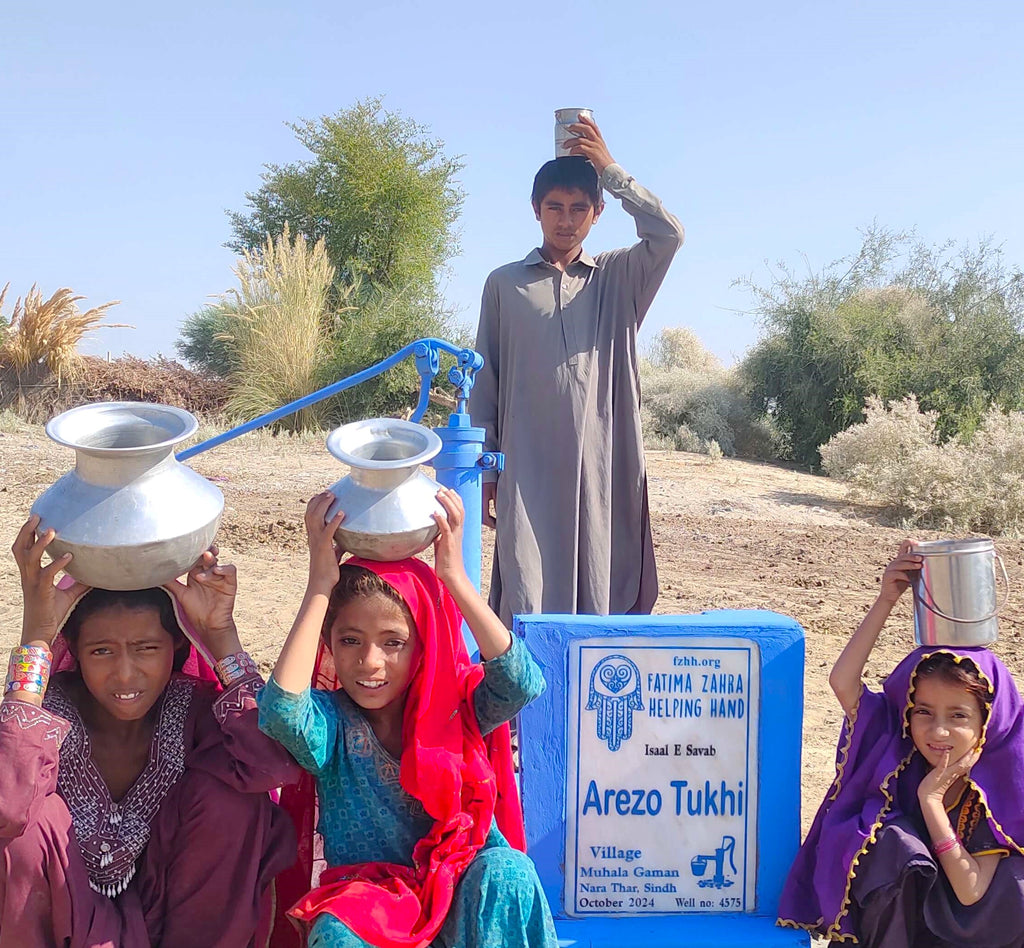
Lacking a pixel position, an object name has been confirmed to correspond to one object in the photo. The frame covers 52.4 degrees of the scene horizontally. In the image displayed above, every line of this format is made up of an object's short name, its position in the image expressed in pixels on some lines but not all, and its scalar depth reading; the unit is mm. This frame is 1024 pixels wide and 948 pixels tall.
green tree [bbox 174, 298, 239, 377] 15664
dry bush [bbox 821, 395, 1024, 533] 10141
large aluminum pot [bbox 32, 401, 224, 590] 2016
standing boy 3305
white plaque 2615
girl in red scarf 2100
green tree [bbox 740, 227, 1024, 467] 14953
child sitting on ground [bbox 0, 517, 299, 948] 2045
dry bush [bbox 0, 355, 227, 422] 12516
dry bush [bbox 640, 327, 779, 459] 15320
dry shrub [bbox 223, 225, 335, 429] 13492
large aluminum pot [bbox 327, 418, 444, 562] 2127
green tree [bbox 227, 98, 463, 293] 18031
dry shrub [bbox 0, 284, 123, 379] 12188
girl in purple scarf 2307
